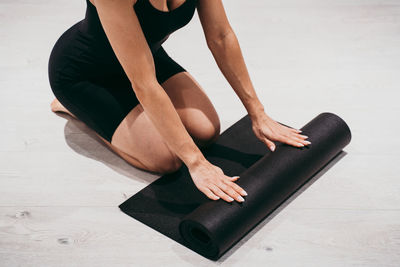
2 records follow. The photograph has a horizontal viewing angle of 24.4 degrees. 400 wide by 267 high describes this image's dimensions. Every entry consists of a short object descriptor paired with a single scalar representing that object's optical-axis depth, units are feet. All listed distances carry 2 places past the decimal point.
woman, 8.14
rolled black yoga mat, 8.06
